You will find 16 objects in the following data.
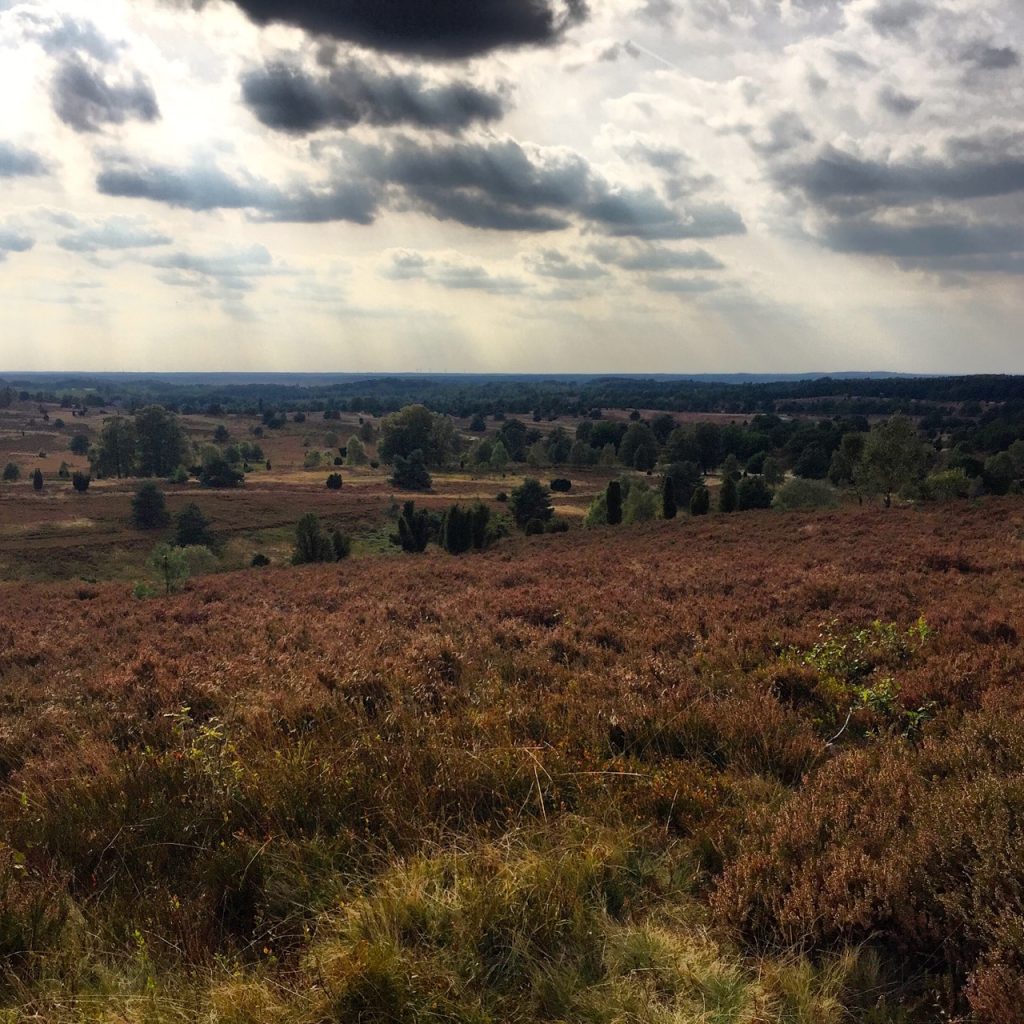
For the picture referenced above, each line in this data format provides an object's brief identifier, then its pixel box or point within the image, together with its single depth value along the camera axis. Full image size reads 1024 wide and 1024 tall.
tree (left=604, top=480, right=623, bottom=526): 67.06
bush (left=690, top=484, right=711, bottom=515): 62.38
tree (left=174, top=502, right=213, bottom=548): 70.25
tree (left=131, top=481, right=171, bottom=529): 79.22
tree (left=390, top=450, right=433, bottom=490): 111.88
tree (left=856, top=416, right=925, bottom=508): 50.59
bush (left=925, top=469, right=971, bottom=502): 52.09
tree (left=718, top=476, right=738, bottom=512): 61.22
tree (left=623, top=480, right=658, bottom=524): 67.81
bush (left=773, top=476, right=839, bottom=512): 61.03
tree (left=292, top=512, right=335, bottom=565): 53.78
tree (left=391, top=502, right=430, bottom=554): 65.12
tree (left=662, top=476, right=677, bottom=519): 63.03
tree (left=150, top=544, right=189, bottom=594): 48.78
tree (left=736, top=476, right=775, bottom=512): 67.25
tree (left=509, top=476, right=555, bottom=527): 79.12
